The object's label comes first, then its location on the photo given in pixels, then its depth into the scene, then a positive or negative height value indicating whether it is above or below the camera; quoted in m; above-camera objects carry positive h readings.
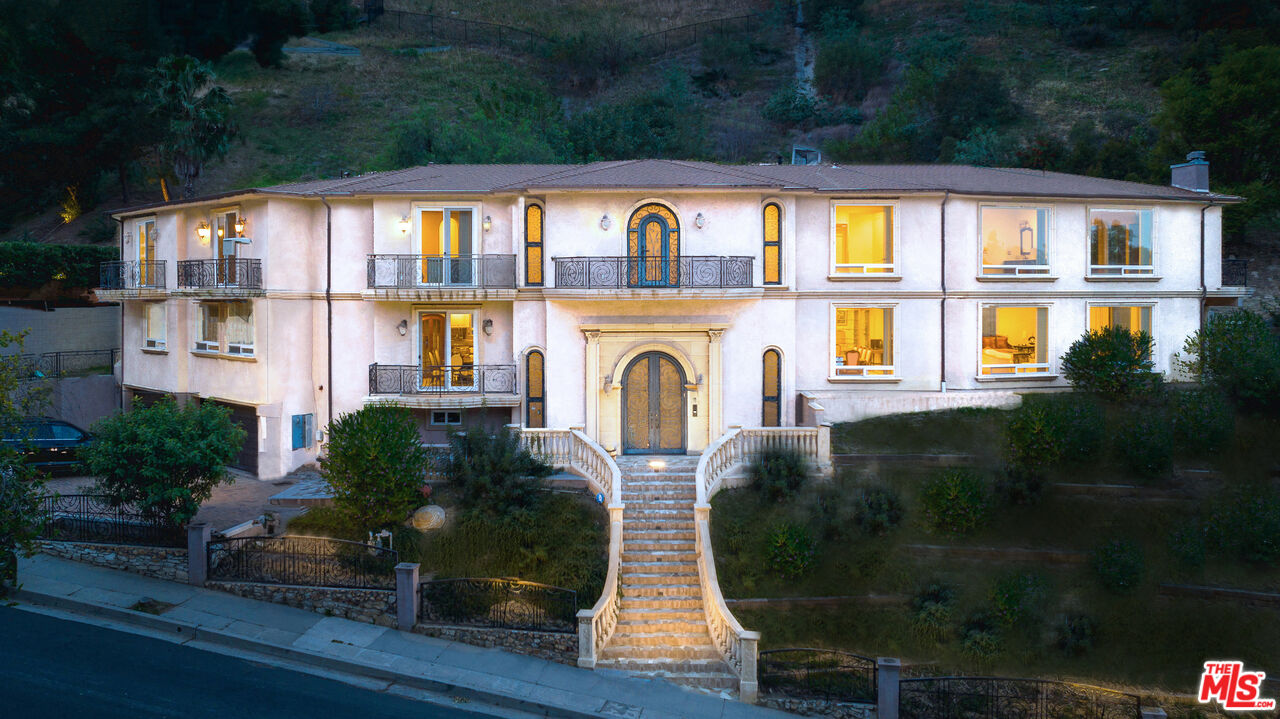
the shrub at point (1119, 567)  15.45 -4.21
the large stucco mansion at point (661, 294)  20.58 +1.77
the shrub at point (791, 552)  15.78 -3.98
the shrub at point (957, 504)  16.55 -3.16
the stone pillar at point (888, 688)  12.61 -5.38
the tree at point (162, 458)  15.75 -2.04
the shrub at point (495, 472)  17.11 -2.59
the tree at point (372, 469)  15.95 -2.30
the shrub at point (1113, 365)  20.22 -0.20
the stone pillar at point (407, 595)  14.62 -4.50
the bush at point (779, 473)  17.61 -2.68
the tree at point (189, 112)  36.28 +11.76
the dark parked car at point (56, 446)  20.92 -2.38
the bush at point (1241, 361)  19.52 -0.09
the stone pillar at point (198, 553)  15.64 -3.96
